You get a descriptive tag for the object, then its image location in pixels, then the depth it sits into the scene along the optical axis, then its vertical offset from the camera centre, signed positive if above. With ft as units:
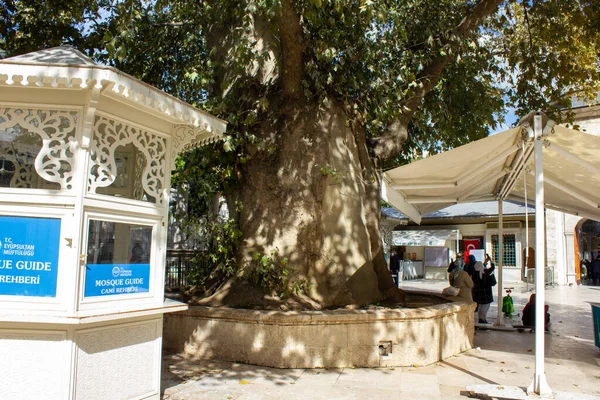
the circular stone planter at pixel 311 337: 20.74 -3.65
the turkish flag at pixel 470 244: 85.76 +1.99
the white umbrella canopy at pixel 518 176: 18.62 +4.20
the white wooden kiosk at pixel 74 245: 13.41 +0.06
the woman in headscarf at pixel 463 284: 30.73 -1.79
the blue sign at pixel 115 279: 14.17 -0.94
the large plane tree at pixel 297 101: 24.56 +8.24
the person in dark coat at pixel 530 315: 31.91 -3.77
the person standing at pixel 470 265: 39.35 -0.80
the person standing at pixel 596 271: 86.38 -2.30
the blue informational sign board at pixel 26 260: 13.65 -0.37
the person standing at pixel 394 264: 64.68 -1.35
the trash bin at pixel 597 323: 25.61 -3.38
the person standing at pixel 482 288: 35.29 -2.39
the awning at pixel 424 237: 83.61 +2.91
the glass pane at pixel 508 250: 83.51 +1.06
